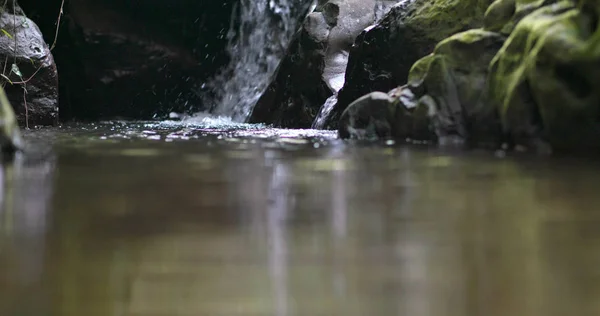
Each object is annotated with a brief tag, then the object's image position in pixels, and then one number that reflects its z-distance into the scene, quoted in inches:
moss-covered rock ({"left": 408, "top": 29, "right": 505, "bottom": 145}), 386.9
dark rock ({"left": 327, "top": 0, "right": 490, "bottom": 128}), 519.8
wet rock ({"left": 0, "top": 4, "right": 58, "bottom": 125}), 624.4
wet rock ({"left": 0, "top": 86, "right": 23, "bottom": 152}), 299.3
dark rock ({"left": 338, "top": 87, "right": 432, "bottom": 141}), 418.9
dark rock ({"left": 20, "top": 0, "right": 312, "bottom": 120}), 1031.6
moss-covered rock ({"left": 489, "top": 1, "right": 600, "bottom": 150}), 297.7
